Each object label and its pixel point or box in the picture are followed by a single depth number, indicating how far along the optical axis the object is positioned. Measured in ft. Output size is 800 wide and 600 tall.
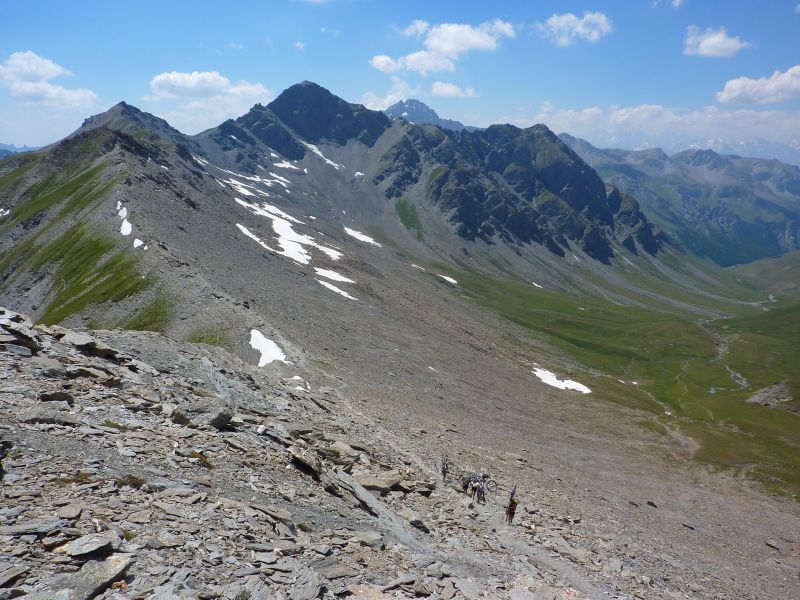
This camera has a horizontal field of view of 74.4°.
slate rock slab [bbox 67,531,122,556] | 44.04
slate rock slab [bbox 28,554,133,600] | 40.06
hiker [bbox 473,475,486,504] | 104.73
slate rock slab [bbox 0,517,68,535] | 44.52
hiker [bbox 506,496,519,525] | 99.35
